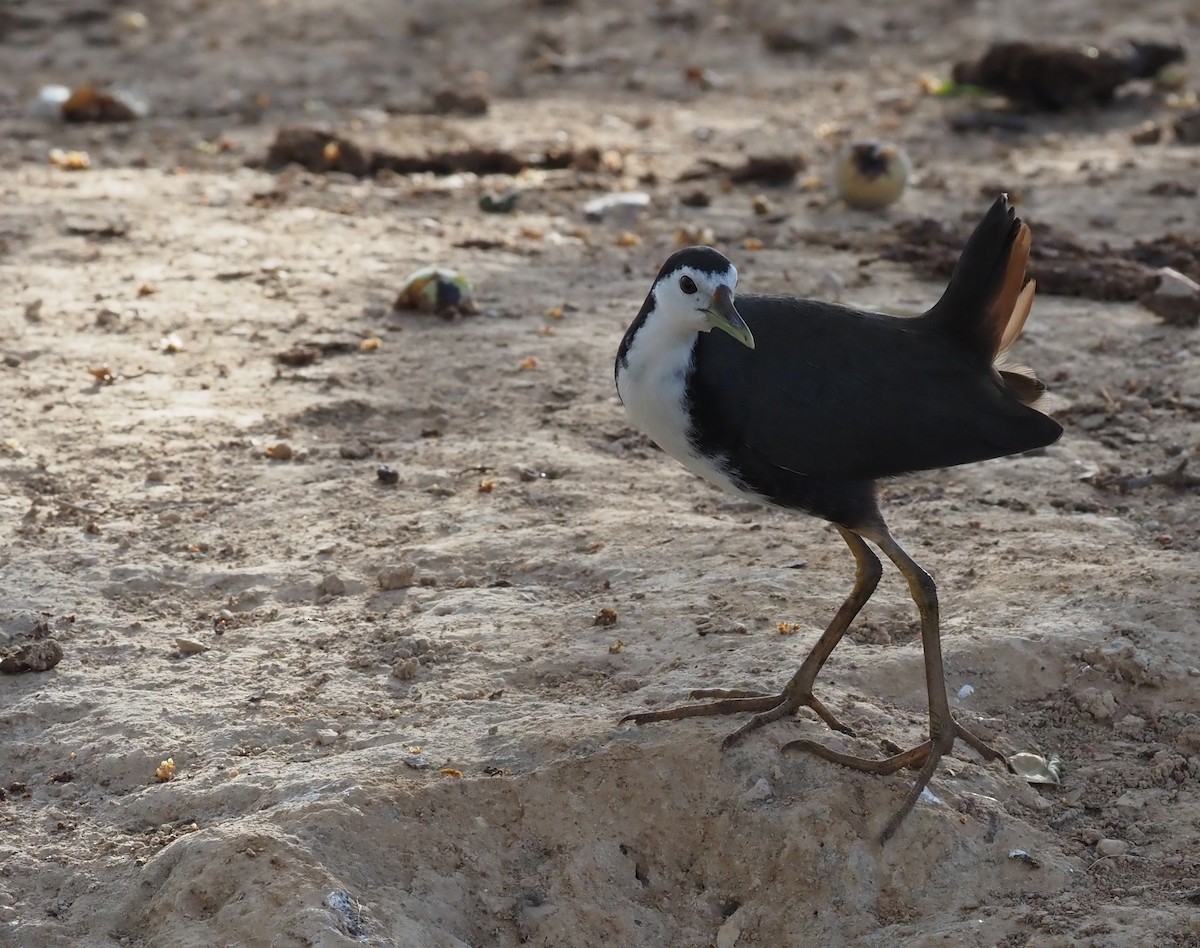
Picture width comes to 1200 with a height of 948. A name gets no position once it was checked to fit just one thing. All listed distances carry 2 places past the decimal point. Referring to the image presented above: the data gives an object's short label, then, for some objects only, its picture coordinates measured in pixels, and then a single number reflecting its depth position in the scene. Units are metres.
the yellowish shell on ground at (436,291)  12.73
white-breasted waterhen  7.24
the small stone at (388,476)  10.21
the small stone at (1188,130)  17.83
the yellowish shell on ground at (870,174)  15.38
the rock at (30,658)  8.00
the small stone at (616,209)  15.37
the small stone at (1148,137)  17.95
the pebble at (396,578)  8.92
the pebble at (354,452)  10.53
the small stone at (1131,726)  7.77
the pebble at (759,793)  7.14
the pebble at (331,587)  8.91
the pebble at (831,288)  13.15
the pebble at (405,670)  8.12
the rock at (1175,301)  12.37
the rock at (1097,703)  7.85
